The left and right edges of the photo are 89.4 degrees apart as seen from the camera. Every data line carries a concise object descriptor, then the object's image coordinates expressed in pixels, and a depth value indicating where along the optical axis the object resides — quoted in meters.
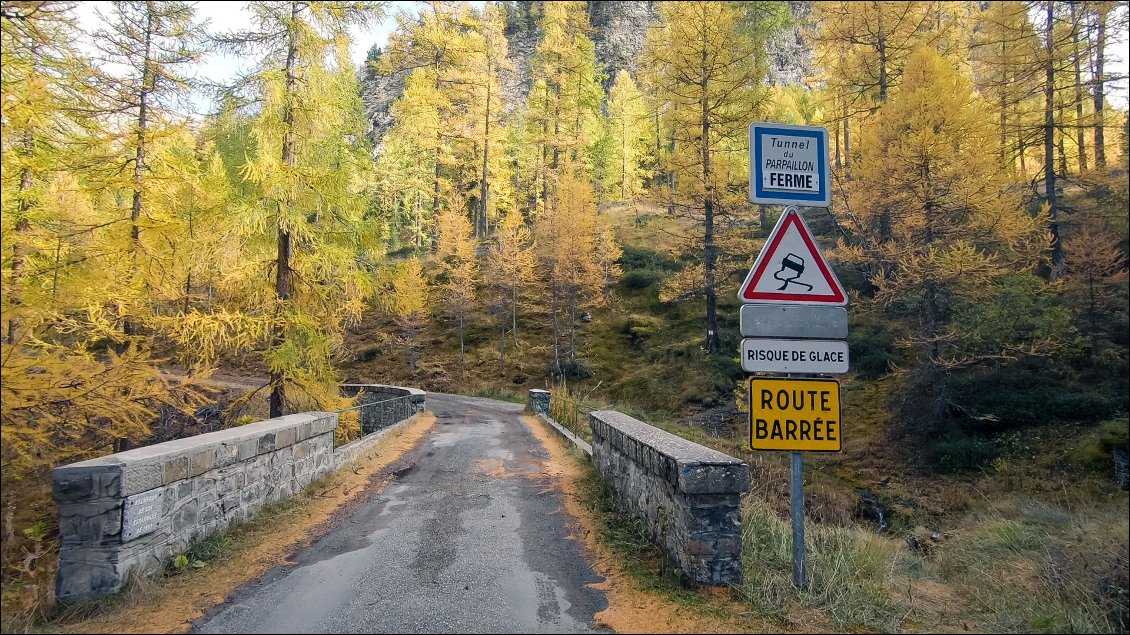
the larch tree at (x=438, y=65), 34.44
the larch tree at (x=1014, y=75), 14.86
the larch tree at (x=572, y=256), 28.98
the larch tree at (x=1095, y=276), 14.23
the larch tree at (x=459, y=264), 32.03
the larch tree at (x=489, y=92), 36.72
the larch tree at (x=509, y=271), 31.25
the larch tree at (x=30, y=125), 5.14
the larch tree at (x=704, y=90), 20.91
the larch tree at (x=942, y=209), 14.87
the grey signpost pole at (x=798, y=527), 4.09
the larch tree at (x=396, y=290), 11.98
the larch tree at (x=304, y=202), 10.60
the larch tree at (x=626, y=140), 47.34
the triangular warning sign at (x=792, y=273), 4.26
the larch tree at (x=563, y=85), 36.94
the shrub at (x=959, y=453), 13.54
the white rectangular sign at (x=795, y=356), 4.15
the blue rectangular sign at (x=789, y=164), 4.45
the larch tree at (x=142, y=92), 8.48
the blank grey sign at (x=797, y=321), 4.18
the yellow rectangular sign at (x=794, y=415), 4.12
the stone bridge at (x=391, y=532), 4.19
